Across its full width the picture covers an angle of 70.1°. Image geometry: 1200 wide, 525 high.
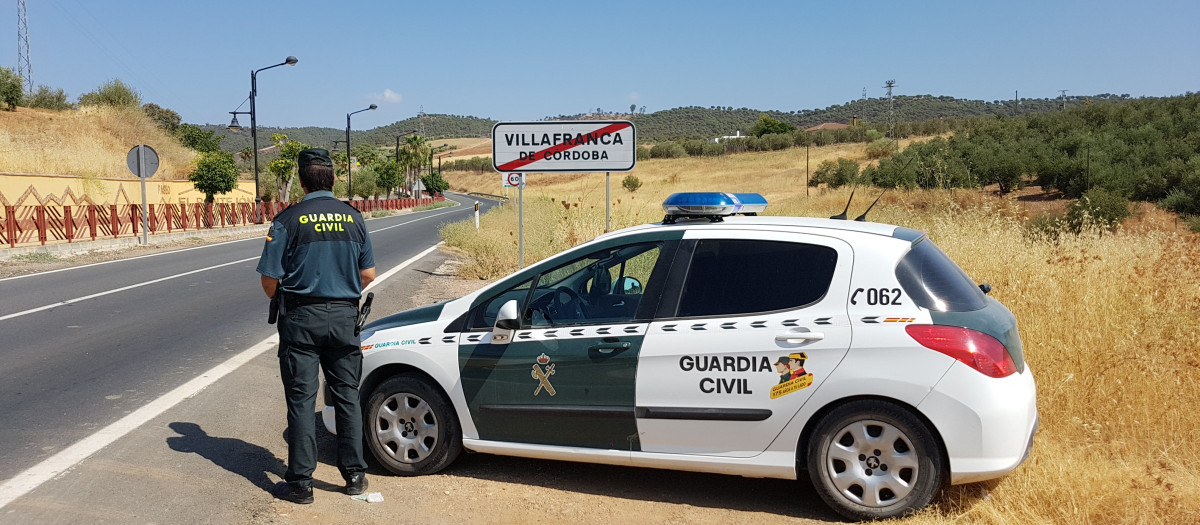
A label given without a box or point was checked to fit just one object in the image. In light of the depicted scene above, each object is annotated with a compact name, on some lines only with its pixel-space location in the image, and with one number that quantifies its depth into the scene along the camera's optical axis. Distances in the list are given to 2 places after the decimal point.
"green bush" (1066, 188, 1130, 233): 16.67
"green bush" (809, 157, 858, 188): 44.53
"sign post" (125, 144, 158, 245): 23.10
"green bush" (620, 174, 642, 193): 50.01
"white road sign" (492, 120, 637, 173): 10.73
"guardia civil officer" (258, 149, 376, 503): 4.36
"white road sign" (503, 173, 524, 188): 13.02
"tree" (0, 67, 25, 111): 53.12
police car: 3.93
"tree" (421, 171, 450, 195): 105.31
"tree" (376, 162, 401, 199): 80.69
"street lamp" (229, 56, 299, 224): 35.16
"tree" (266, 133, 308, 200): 53.53
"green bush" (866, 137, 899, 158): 60.97
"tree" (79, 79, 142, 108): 63.44
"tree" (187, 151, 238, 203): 38.22
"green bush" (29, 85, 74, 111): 57.44
